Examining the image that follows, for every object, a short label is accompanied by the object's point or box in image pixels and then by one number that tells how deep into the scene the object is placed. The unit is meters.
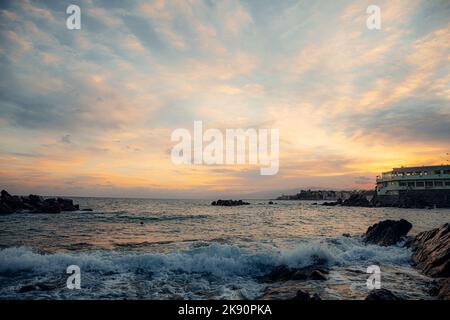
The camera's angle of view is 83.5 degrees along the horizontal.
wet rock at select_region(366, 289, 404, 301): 8.12
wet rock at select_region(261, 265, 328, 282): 12.05
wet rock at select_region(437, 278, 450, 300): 9.13
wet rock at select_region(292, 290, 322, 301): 8.37
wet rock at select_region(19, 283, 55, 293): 10.60
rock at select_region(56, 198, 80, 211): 61.66
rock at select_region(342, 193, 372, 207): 96.88
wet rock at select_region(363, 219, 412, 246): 20.69
